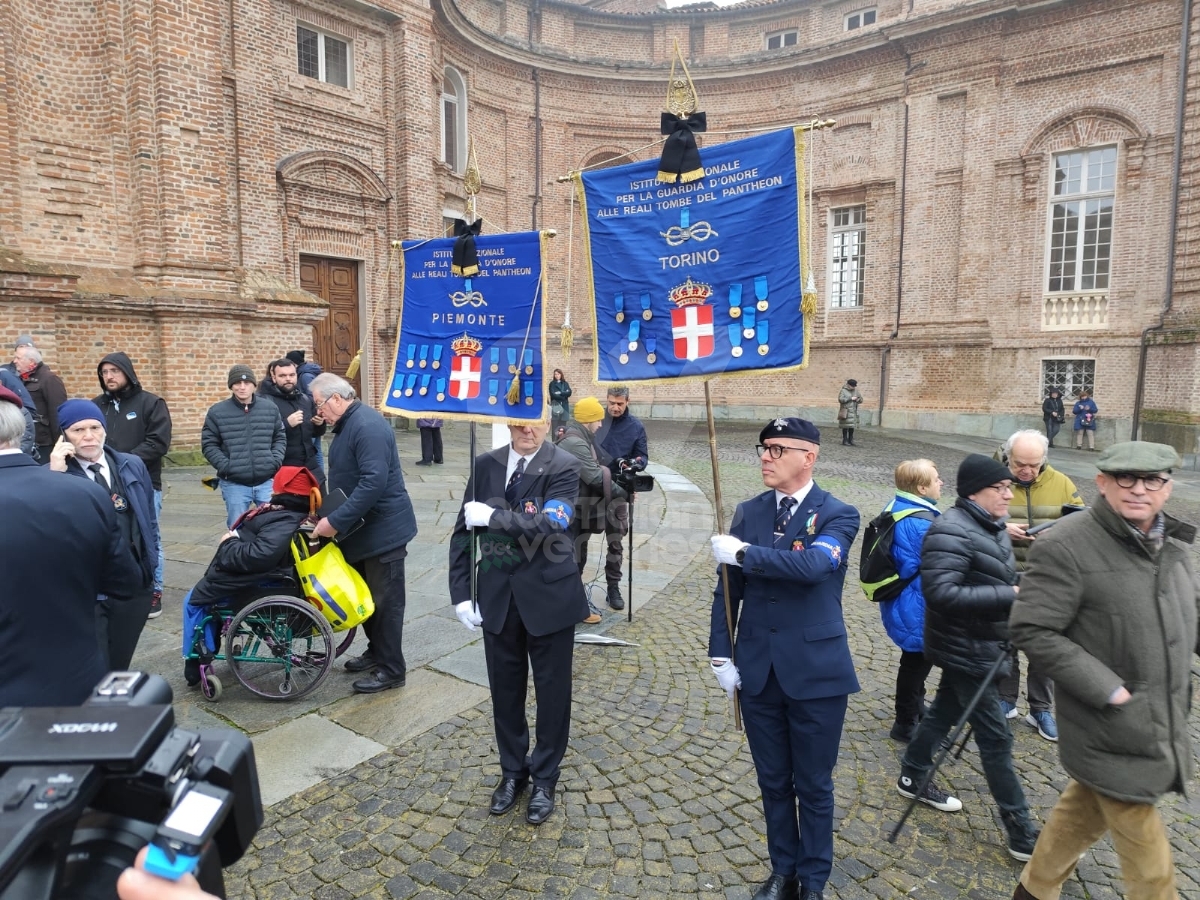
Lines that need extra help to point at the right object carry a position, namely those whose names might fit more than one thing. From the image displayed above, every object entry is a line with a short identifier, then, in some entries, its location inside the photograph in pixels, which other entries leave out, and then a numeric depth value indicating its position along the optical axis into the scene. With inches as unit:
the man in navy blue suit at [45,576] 88.3
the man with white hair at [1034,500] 154.5
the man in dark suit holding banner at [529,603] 126.5
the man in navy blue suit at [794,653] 102.8
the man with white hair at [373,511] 166.2
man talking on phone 147.3
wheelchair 163.3
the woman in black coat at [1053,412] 713.6
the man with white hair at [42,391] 249.3
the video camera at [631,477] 243.3
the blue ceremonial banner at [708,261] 131.0
